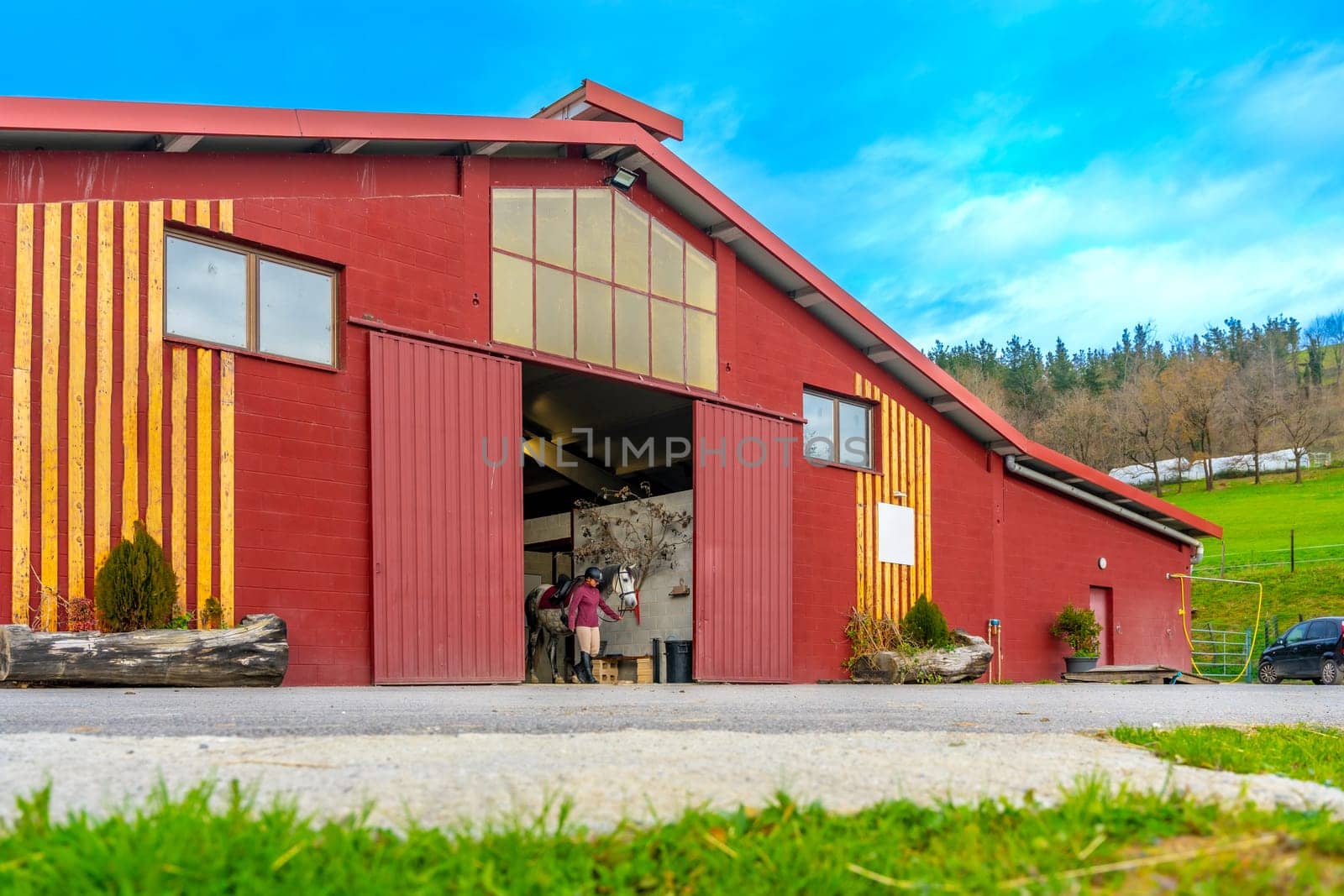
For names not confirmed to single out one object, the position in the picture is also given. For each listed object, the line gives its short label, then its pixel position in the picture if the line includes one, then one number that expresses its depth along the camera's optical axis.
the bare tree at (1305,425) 63.62
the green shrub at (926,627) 18.77
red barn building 11.53
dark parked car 23.03
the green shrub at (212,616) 11.74
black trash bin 16.83
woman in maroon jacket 17.47
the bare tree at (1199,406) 67.62
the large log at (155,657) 10.07
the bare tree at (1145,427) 69.06
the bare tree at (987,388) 80.94
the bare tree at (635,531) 18.28
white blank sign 19.36
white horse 19.09
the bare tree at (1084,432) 71.94
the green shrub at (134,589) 10.96
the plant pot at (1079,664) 21.83
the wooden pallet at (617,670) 18.77
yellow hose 25.56
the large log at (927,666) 17.80
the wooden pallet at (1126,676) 21.61
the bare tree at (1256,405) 64.62
